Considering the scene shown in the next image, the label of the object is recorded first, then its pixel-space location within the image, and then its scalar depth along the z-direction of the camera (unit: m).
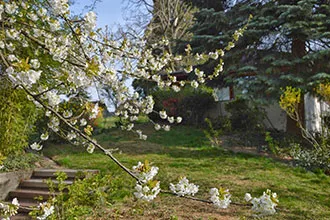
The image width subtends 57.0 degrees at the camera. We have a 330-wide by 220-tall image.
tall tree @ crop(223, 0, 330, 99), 6.90
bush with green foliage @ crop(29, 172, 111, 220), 3.27
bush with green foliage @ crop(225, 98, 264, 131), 9.14
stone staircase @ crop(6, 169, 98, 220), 4.60
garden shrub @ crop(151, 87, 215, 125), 11.34
